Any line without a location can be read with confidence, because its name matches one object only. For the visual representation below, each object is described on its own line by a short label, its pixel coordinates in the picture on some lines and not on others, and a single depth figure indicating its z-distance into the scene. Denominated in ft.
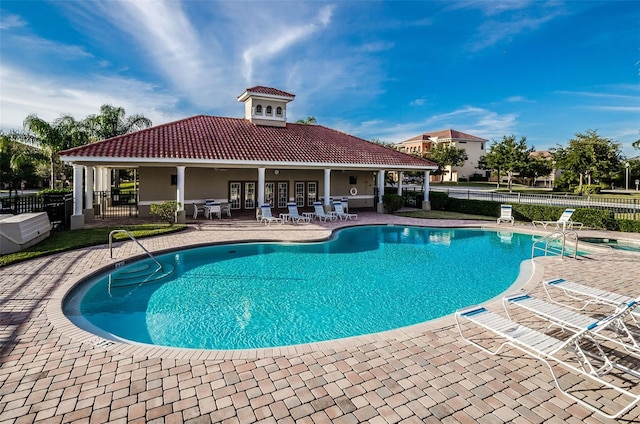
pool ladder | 45.23
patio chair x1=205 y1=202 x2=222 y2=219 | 65.91
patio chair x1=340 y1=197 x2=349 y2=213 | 72.56
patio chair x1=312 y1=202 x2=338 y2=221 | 67.77
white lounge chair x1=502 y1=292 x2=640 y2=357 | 15.80
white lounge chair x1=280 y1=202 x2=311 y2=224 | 64.08
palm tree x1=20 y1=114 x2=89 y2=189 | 97.30
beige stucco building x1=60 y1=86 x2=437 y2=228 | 57.67
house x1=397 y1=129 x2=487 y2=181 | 240.94
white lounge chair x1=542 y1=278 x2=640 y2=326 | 21.33
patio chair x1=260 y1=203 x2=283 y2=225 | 61.22
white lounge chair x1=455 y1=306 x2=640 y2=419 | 13.70
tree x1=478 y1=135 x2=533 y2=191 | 158.51
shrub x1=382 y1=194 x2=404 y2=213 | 78.07
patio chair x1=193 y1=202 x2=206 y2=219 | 67.15
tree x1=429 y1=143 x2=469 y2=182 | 200.95
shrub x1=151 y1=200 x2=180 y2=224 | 55.06
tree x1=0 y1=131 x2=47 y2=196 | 105.60
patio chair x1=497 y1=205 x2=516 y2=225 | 66.23
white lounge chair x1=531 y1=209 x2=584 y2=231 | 57.52
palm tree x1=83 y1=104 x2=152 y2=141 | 122.27
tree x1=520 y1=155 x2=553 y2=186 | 161.27
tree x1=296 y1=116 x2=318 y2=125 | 165.07
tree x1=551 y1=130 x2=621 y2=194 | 131.75
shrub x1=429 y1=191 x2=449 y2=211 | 84.17
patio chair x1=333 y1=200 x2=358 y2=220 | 69.41
